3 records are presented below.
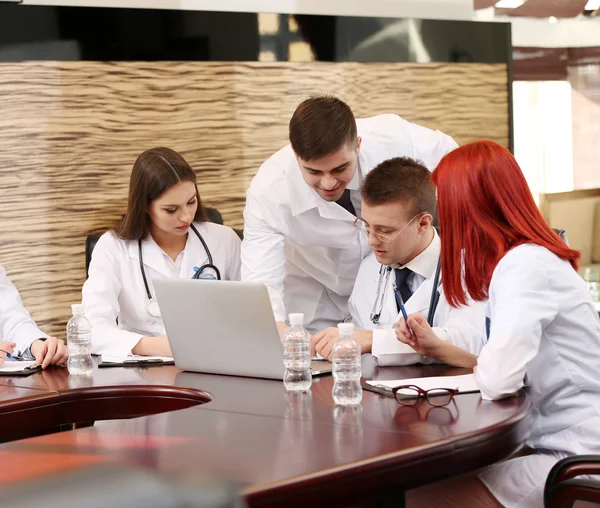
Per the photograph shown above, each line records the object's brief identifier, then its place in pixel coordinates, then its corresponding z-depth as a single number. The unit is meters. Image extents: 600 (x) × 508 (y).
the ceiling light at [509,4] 6.77
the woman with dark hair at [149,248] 3.34
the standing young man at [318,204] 2.99
